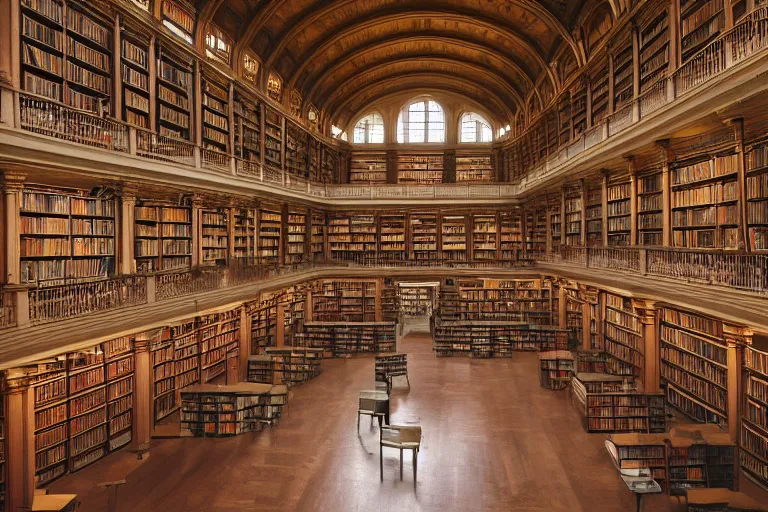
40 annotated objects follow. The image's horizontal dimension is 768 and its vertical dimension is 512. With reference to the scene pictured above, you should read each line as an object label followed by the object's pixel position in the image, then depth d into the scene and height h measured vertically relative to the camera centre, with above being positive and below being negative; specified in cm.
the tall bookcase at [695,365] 622 -154
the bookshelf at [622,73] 867 +323
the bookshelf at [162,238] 786 +31
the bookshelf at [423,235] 1572 +62
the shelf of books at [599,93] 978 +321
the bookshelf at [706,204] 586 +62
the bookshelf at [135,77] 743 +277
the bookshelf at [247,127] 1105 +298
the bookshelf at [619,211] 869 +75
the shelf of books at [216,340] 880 -159
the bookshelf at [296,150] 1386 +306
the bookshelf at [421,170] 1784 +304
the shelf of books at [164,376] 745 -183
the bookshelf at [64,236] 585 +27
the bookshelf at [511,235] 1526 +58
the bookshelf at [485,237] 1542 +53
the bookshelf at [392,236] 1568 +59
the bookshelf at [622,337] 826 -148
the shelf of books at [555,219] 1213 +87
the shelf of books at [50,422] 552 -187
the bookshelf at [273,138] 1253 +303
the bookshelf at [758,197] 524 +59
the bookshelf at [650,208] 763 +69
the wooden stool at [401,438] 553 -210
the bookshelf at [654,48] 741 +319
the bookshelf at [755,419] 533 -185
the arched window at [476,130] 1825 +455
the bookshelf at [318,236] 1491 +58
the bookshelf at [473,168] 1783 +309
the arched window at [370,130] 1848 +466
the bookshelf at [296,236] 1356 +53
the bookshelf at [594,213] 988 +82
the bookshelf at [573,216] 1094 +85
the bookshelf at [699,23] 619 +299
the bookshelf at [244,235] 1097 +47
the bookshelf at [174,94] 834 +285
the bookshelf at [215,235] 977 +42
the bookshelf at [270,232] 1205 +59
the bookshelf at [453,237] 1562 +54
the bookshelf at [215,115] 975 +287
